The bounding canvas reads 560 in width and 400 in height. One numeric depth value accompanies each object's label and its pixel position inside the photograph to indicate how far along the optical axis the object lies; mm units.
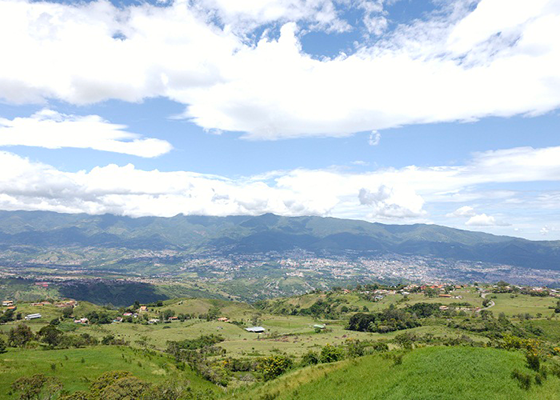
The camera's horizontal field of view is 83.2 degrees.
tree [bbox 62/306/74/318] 160425
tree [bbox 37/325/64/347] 76188
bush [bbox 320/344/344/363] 54778
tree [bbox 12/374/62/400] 36188
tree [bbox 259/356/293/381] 51162
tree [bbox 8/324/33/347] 69188
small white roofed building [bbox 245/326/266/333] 149375
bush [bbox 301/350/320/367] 59569
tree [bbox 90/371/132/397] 34594
